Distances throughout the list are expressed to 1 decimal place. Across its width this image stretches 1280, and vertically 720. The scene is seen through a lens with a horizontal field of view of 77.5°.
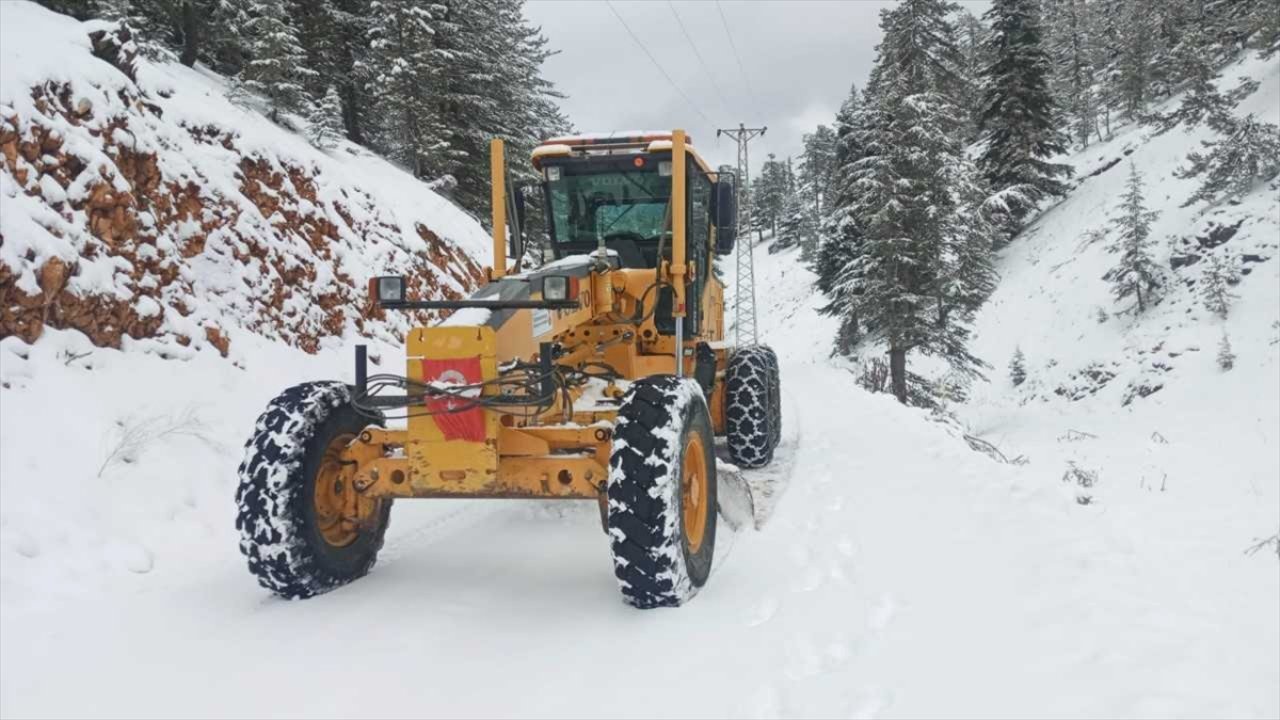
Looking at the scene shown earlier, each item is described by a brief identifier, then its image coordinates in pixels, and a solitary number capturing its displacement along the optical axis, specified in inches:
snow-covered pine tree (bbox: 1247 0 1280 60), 938.1
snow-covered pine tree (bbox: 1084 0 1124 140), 1710.1
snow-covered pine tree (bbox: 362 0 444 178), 708.7
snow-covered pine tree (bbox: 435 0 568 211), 755.1
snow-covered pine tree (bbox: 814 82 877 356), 991.0
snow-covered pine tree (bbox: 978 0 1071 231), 1179.3
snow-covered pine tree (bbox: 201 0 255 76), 692.1
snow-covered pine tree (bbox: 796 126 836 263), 2503.7
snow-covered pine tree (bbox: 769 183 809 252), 2746.1
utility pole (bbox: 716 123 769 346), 660.9
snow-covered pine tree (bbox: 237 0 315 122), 608.7
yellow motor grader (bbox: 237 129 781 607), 157.5
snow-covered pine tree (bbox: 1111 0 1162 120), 1549.0
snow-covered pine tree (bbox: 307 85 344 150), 578.6
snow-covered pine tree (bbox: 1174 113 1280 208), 797.2
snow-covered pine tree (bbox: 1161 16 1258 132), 925.2
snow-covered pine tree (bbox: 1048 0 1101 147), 1628.9
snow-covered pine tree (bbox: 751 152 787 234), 3769.7
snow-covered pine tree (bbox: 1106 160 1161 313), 801.6
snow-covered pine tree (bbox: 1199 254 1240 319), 705.6
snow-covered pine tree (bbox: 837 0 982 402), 783.1
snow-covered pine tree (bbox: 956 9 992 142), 1232.2
